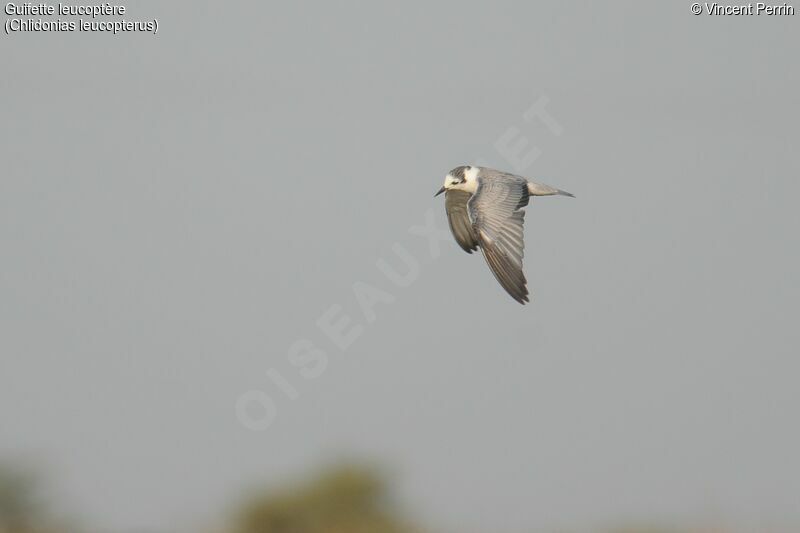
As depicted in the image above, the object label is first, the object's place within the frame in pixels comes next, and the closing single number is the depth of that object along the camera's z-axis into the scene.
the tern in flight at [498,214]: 19.98
